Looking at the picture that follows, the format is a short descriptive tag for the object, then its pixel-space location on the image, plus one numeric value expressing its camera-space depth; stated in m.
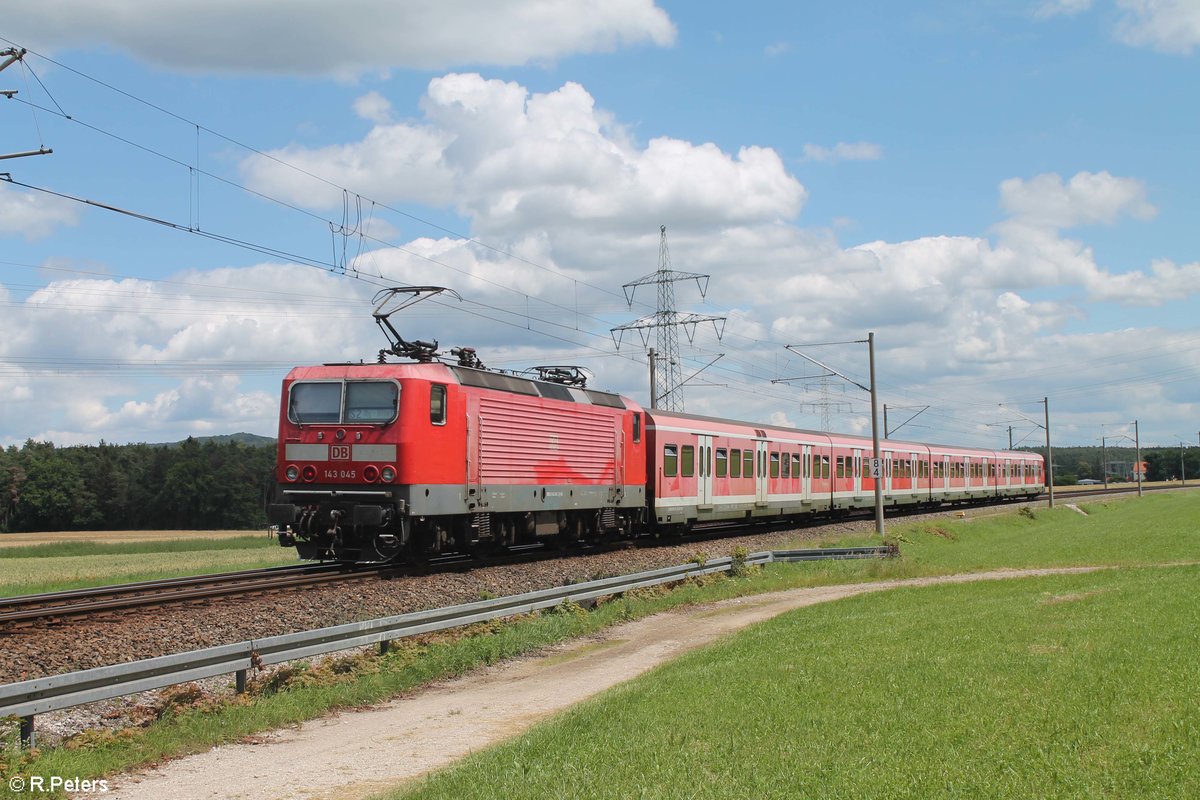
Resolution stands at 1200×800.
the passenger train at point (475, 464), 20.39
